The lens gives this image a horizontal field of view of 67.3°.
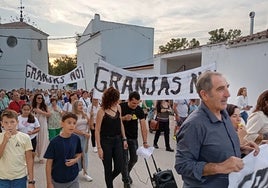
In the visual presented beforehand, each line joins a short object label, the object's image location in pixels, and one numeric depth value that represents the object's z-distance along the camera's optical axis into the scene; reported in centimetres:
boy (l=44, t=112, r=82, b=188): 237
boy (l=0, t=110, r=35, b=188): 238
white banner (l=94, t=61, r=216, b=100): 476
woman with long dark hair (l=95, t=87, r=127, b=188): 304
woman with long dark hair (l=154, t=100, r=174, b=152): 583
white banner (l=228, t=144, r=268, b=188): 155
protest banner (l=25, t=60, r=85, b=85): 835
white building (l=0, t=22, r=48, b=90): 2170
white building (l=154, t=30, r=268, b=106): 653
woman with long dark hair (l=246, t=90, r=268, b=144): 240
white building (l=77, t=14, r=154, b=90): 1838
